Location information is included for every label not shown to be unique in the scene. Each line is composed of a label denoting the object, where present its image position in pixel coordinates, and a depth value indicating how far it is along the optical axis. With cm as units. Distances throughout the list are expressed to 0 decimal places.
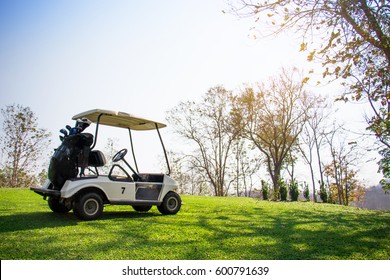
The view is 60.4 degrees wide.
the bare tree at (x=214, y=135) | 3241
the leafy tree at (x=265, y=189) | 2518
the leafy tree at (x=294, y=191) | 2494
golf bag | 691
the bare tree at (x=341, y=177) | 4003
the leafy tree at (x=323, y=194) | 2702
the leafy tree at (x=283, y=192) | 2394
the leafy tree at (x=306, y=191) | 2838
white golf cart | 665
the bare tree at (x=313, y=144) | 3619
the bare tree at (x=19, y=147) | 2055
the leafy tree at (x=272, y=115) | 2853
